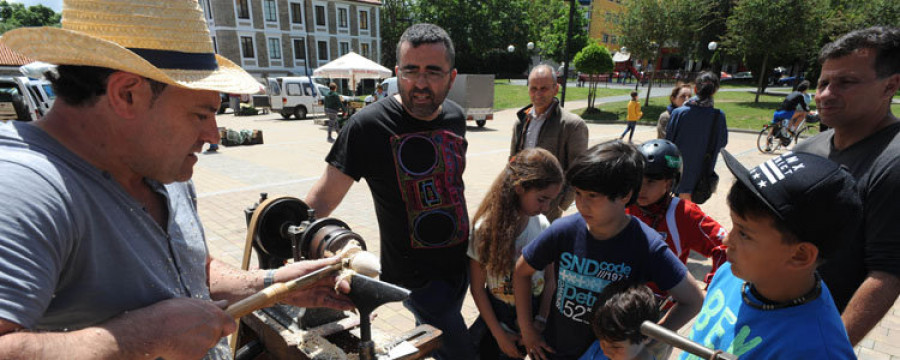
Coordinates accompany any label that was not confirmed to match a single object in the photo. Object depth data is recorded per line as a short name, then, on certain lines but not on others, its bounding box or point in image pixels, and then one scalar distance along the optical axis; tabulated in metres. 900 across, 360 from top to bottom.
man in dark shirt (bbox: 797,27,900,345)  1.63
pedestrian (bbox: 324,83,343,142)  14.41
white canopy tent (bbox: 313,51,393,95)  17.64
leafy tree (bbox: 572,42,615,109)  19.80
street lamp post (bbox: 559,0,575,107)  13.36
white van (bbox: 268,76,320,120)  20.28
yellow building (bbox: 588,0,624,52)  57.06
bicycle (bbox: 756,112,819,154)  10.91
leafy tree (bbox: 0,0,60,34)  63.38
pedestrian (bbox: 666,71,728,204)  4.53
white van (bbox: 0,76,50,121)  11.78
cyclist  10.65
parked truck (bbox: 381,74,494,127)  16.33
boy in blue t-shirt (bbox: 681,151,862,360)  1.16
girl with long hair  2.29
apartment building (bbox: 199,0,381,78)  37.66
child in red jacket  2.28
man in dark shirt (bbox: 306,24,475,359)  2.27
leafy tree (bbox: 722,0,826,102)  19.33
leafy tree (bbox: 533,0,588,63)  43.76
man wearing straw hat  0.84
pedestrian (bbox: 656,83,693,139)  6.38
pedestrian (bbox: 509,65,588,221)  3.64
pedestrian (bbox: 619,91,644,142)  12.34
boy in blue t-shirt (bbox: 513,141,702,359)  1.83
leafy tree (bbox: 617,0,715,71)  20.02
